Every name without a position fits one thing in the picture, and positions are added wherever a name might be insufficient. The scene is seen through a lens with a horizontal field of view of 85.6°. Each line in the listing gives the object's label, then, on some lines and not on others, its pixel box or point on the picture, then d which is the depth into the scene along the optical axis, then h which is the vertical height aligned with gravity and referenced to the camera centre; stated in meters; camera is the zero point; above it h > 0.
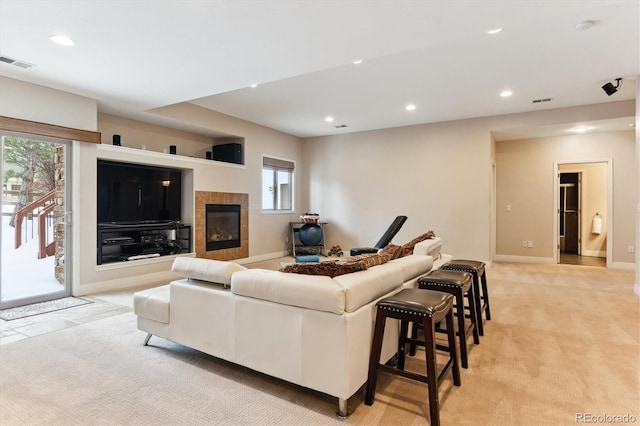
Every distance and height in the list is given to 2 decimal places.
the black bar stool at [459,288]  2.39 -0.58
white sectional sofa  1.81 -0.65
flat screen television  4.83 +0.26
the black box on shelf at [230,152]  6.71 +1.14
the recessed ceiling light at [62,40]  2.86 +1.43
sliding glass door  3.87 -0.13
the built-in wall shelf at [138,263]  4.68 -0.77
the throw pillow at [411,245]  3.28 -0.34
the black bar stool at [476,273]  3.02 -0.58
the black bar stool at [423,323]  1.77 -0.63
